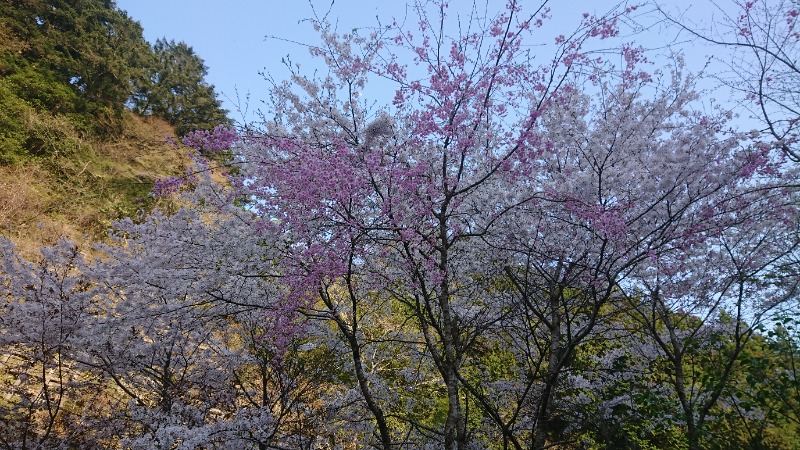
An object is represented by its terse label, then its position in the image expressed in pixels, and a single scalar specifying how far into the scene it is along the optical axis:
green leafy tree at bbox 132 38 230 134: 21.45
